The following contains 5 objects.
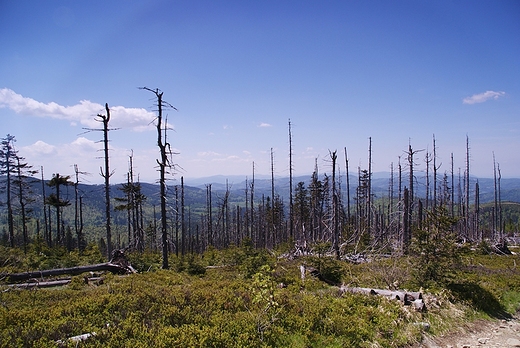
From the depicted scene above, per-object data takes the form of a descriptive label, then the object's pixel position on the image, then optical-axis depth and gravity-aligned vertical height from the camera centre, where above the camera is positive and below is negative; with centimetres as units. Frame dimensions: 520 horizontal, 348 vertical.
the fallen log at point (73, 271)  1222 -453
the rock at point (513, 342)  779 -490
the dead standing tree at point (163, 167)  1729 +53
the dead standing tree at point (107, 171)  1723 +36
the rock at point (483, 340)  794 -489
